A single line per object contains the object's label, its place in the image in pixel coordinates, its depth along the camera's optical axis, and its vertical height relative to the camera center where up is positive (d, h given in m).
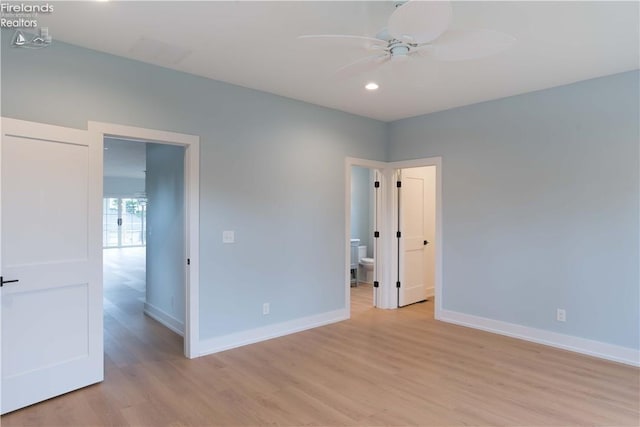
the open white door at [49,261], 2.57 -0.33
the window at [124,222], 13.91 -0.22
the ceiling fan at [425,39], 1.72 +0.96
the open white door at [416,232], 5.59 -0.26
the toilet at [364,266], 7.07 -0.98
